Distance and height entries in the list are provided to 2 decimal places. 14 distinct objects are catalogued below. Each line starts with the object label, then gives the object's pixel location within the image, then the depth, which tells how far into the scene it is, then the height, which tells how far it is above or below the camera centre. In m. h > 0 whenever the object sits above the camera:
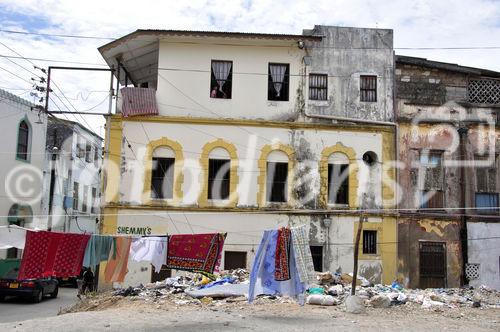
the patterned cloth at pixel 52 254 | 14.23 -0.97
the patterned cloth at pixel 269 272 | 14.84 -1.25
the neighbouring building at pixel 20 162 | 29.86 +2.79
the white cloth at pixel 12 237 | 14.15 -0.55
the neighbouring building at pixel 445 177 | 25.50 +2.21
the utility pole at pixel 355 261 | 16.08 -1.00
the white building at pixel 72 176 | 38.19 +3.04
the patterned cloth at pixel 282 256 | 14.77 -0.83
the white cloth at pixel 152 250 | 16.50 -0.87
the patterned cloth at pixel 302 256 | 14.58 -0.81
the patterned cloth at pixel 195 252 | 16.33 -0.87
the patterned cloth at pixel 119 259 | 16.80 -1.18
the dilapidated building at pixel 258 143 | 25.14 +3.38
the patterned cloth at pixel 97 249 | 15.68 -0.88
